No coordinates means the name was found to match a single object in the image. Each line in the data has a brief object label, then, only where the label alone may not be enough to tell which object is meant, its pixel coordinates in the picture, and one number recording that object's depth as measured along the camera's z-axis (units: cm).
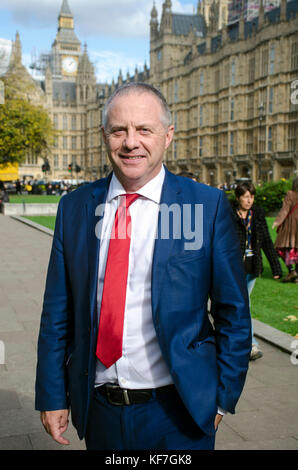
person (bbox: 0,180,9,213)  2736
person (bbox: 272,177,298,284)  877
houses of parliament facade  4709
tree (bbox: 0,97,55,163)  3384
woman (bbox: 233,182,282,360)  512
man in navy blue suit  187
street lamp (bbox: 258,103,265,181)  4755
